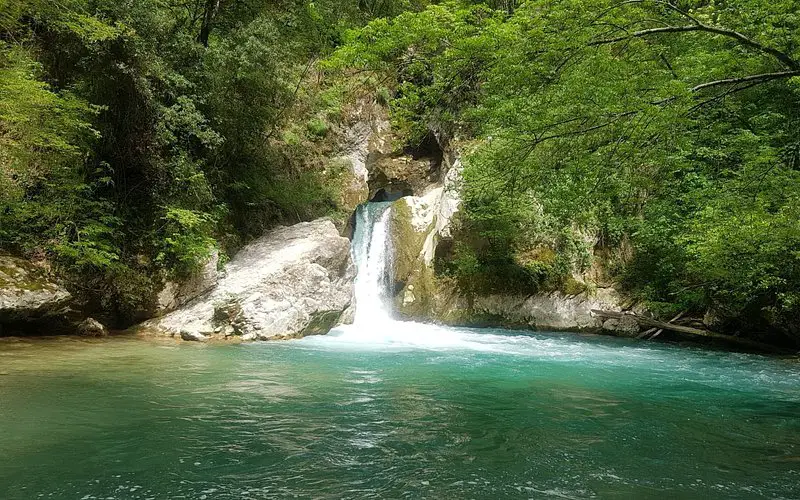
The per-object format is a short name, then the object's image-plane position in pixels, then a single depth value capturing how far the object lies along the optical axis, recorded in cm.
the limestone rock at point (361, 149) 1983
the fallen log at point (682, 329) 1335
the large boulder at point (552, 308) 1650
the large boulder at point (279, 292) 1229
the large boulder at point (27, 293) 996
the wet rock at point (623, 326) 1575
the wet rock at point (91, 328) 1130
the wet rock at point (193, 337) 1167
